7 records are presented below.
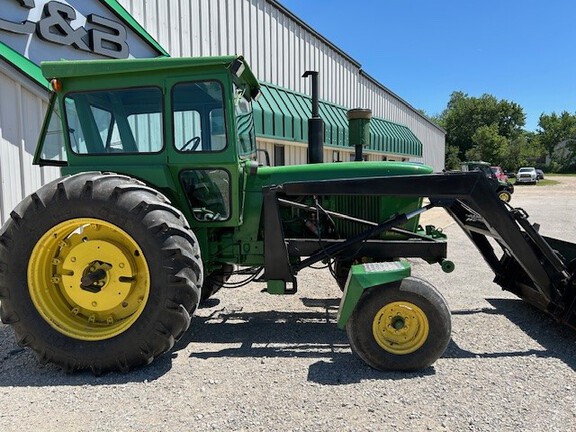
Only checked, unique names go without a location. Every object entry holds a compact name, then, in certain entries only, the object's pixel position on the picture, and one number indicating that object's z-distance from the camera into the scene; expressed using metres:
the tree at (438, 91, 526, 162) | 65.31
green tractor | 3.16
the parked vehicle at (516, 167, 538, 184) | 37.59
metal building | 5.60
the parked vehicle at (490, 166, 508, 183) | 26.46
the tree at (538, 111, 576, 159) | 65.23
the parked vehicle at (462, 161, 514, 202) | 17.89
